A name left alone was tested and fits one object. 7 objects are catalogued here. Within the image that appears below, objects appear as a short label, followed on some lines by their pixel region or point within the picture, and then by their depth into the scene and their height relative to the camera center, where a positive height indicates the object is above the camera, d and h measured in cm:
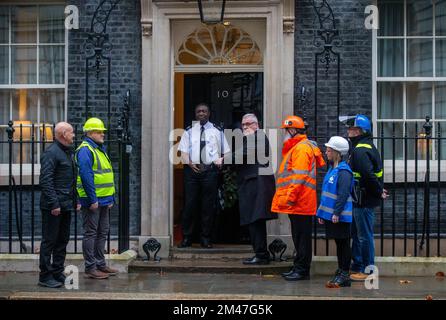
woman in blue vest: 904 -58
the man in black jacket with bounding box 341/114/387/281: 947 -34
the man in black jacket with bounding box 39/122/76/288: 895 -52
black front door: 1153 +69
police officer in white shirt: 1108 -24
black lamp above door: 1093 +191
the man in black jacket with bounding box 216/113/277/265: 1023 -37
